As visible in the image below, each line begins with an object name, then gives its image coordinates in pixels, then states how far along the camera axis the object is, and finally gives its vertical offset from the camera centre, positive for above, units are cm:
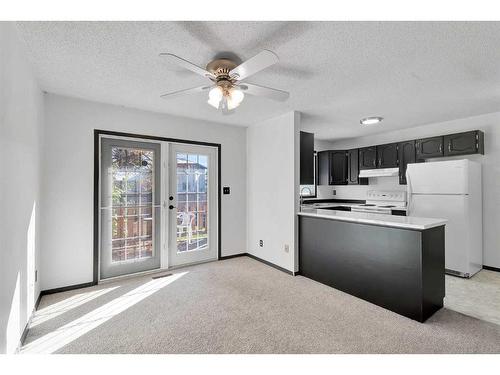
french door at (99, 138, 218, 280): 319 -24
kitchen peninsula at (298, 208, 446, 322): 220 -75
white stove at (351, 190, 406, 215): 403 -27
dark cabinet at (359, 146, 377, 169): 457 +58
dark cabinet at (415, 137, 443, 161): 373 +63
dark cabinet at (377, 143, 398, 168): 427 +58
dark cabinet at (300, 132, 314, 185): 356 +45
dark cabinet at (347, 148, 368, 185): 487 +38
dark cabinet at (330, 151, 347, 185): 507 +43
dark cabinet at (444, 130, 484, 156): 343 +64
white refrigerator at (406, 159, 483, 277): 319 -24
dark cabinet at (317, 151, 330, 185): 526 +45
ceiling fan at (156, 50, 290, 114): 172 +84
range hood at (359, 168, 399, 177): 422 +28
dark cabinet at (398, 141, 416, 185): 404 +54
